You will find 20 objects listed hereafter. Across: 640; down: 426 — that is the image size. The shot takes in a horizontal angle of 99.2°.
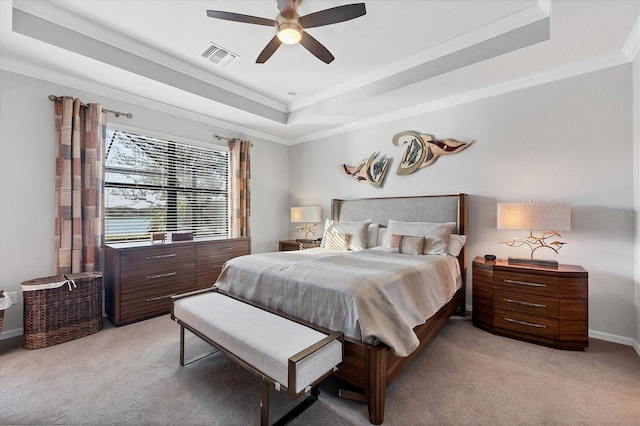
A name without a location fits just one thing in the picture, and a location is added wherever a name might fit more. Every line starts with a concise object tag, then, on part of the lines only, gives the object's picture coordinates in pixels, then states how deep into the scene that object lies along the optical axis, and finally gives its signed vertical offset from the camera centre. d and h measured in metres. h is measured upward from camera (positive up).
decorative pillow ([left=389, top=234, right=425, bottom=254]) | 3.04 -0.36
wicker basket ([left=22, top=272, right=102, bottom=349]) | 2.47 -0.91
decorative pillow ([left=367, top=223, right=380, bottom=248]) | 3.78 -0.31
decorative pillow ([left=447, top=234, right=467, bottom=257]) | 3.11 -0.36
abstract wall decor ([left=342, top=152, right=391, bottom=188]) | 4.14 +0.67
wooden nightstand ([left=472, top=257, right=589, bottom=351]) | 2.41 -0.85
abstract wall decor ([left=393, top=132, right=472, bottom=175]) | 3.51 +0.85
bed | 1.66 -0.64
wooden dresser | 2.98 -0.73
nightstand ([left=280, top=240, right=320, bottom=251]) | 4.42 -0.54
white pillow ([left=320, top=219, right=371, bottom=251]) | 3.63 -0.25
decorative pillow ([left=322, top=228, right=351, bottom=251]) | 3.61 -0.37
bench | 1.42 -0.77
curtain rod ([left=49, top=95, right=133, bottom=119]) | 2.89 +1.23
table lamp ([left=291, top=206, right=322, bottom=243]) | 4.71 -0.04
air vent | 2.91 +1.76
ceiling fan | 1.99 +1.48
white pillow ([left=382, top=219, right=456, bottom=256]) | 3.05 -0.23
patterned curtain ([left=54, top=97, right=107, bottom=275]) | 2.89 +0.29
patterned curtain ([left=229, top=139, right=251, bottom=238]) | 4.55 +0.44
